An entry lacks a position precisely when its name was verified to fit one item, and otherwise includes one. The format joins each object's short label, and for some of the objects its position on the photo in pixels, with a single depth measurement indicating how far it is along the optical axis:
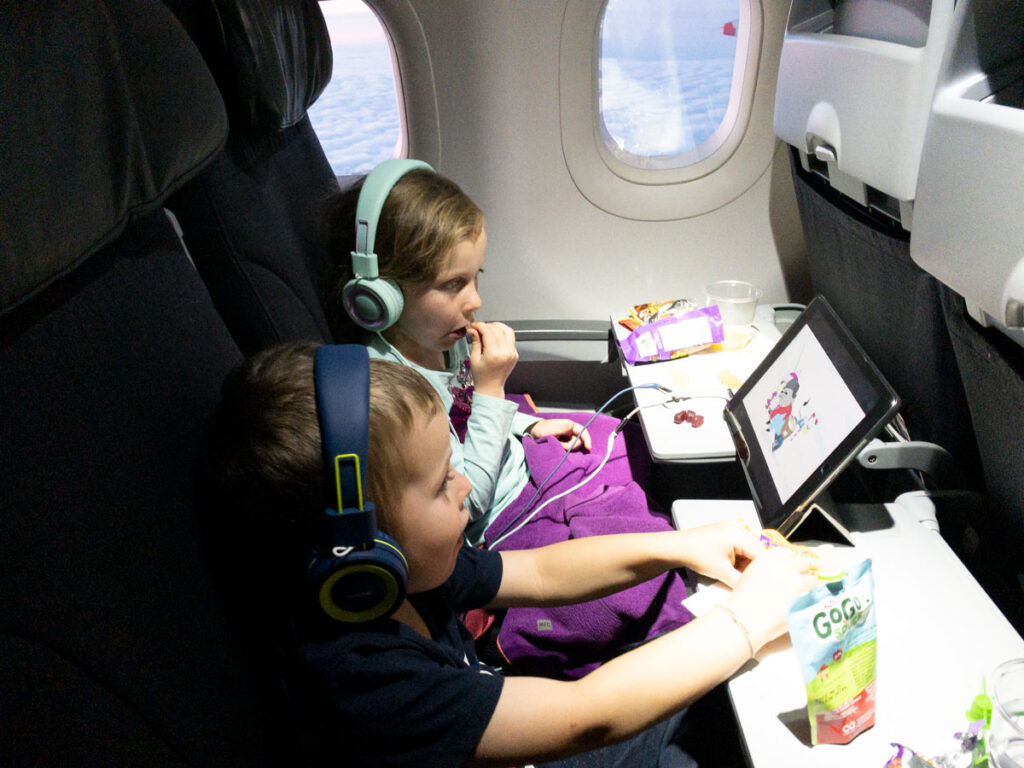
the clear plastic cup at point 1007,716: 0.73
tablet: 1.01
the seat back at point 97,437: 0.62
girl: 1.28
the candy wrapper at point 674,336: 1.80
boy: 0.75
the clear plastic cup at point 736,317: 1.84
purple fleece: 1.27
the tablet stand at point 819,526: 1.08
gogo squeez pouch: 0.78
